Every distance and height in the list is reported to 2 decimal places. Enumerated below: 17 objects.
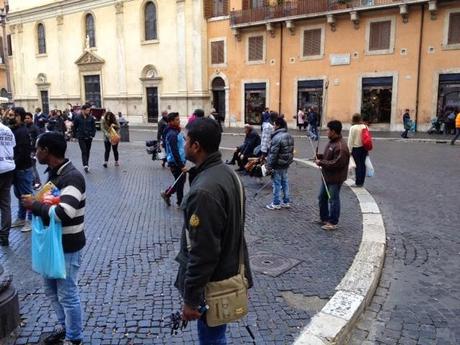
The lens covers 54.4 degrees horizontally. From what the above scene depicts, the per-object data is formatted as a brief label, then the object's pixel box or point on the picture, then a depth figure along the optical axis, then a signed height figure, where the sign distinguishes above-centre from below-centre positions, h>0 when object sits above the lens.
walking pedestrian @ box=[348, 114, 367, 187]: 9.70 -1.05
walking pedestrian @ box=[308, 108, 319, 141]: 21.50 -1.17
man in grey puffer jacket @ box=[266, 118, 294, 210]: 7.92 -1.02
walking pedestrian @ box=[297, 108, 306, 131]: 27.80 -1.17
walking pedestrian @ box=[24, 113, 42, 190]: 8.27 -0.50
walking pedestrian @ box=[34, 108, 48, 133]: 19.98 -0.86
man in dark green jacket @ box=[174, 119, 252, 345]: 2.43 -0.69
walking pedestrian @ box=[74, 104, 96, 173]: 12.52 -0.87
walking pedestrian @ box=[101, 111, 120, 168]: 13.24 -0.89
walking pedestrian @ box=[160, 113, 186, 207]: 8.16 -1.00
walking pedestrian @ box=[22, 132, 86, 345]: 3.29 -0.84
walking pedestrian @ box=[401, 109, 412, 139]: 22.72 -1.23
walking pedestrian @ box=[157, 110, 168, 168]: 13.73 -0.97
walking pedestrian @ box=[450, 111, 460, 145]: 19.16 -1.20
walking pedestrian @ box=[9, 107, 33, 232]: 6.77 -0.83
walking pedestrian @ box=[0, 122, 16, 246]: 5.69 -0.98
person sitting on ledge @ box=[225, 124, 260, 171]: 12.05 -1.19
